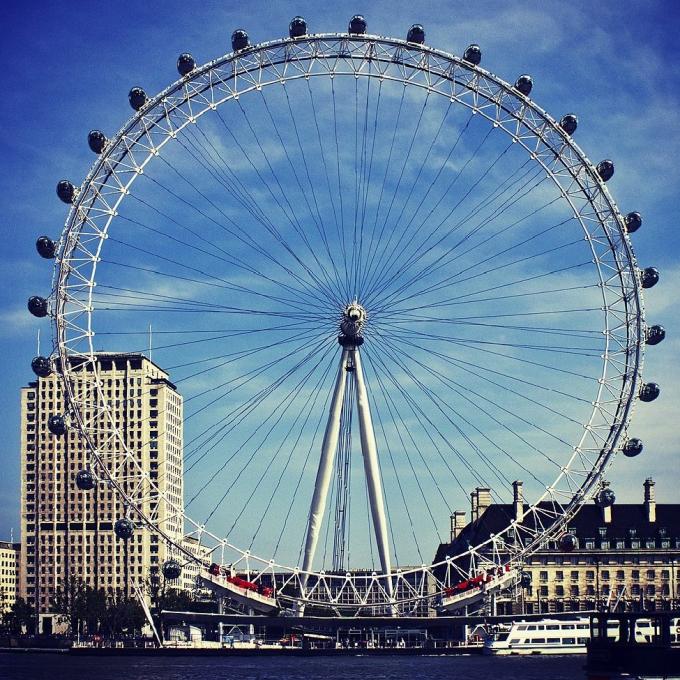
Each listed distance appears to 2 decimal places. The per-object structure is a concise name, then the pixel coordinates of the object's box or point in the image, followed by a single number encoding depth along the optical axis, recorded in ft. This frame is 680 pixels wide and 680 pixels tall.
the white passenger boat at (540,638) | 451.12
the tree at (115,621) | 647.88
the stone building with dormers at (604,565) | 570.46
